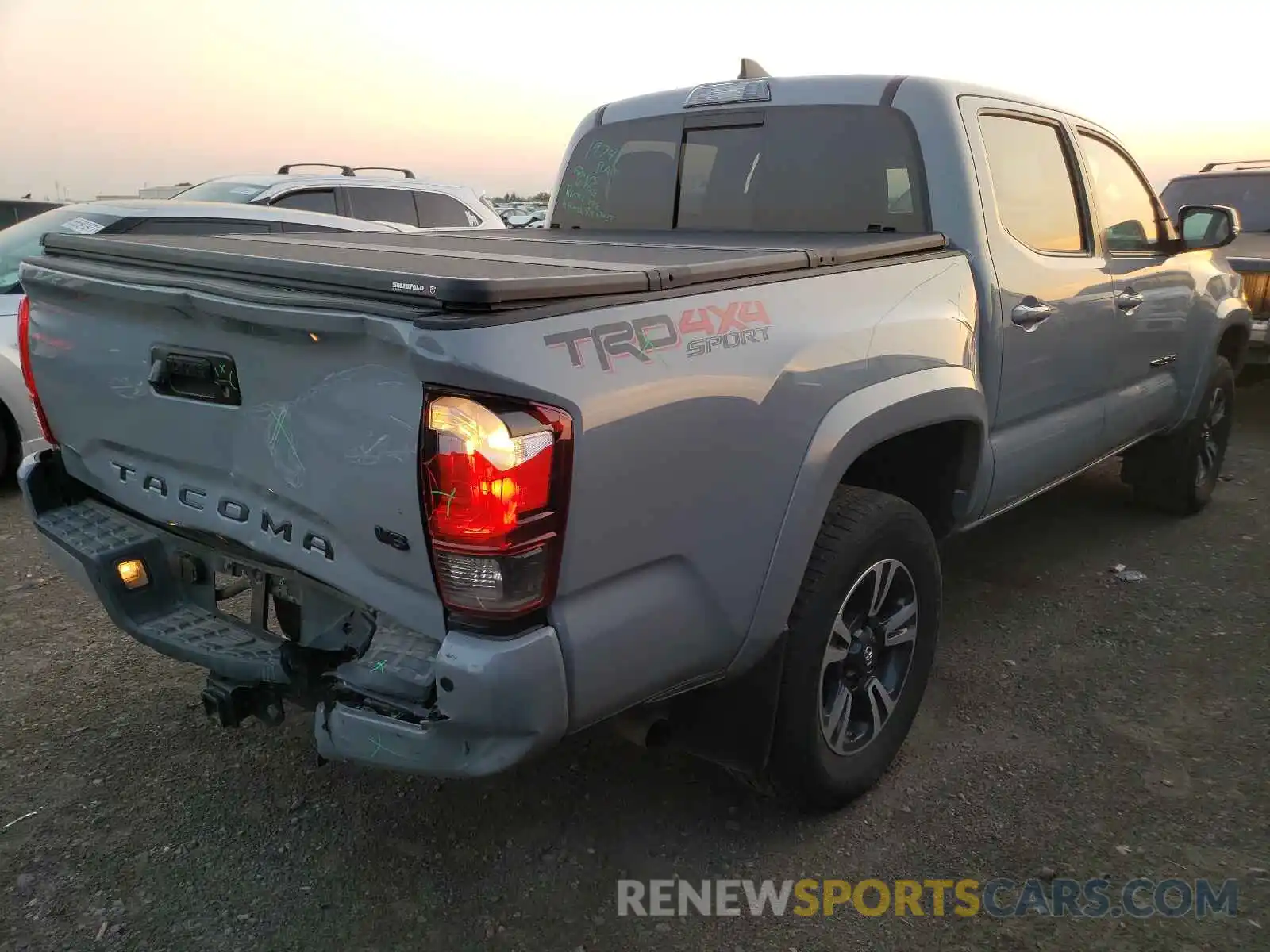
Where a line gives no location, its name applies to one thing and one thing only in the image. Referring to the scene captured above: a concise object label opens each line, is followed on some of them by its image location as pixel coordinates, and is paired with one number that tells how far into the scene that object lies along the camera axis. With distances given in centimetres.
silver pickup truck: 179
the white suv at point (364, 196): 773
